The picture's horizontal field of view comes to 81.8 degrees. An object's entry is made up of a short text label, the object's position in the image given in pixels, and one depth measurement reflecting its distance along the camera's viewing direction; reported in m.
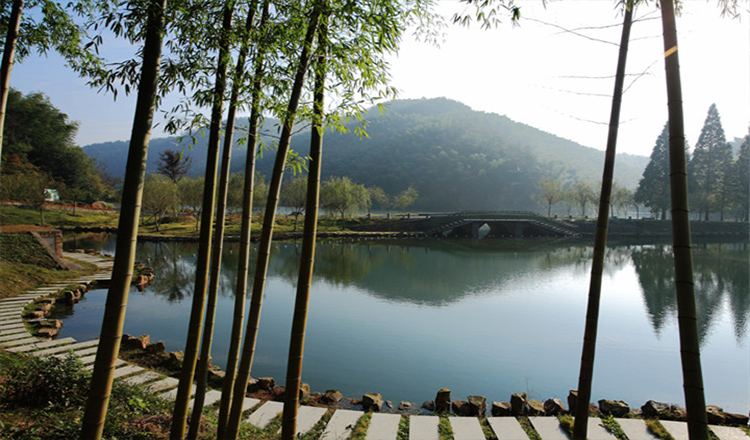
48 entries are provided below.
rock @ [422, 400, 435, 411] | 5.65
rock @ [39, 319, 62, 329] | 7.84
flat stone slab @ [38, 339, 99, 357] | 6.13
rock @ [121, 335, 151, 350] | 6.79
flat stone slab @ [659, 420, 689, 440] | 4.26
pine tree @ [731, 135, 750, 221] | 43.97
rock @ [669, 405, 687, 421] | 4.89
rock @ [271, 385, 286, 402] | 5.37
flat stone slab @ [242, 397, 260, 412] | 4.79
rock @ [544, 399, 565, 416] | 5.05
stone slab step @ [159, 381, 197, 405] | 4.71
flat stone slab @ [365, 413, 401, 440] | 4.24
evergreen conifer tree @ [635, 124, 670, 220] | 46.53
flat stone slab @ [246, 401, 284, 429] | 4.36
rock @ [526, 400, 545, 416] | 5.00
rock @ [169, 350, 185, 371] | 6.07
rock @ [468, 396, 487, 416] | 5.07
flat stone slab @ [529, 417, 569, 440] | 4.30
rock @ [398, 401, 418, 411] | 5.60
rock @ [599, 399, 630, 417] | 4.99
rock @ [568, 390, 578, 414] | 5.14
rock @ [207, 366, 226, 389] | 5.63
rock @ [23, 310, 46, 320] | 8.26
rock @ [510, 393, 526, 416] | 4.98
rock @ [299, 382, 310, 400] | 5.48
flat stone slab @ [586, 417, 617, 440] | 4.27
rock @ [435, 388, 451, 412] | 5.43
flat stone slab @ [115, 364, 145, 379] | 5.42
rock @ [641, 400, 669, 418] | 4.96
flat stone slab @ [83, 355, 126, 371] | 5.56
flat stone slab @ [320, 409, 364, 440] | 4.16
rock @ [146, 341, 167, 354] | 6.53
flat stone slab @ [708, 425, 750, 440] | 4.31
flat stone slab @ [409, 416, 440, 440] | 4.24
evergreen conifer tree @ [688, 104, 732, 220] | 44.97
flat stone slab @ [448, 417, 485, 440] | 4.27
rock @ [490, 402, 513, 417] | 4.99
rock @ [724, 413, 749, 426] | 4.85
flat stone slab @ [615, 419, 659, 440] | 4.24
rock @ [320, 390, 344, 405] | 5.50
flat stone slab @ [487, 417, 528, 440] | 4.27
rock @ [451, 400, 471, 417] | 5.13
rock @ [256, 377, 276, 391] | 5.56
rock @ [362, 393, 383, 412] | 5.29
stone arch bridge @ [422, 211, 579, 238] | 43.62
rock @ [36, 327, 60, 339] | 7.27
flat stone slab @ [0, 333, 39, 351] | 6.30
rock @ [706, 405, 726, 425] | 4.75
